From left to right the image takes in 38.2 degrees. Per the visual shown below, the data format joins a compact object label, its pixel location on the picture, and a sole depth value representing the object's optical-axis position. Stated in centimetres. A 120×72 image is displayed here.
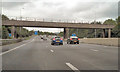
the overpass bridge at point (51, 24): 5506
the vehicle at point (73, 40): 3456
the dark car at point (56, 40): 3019
